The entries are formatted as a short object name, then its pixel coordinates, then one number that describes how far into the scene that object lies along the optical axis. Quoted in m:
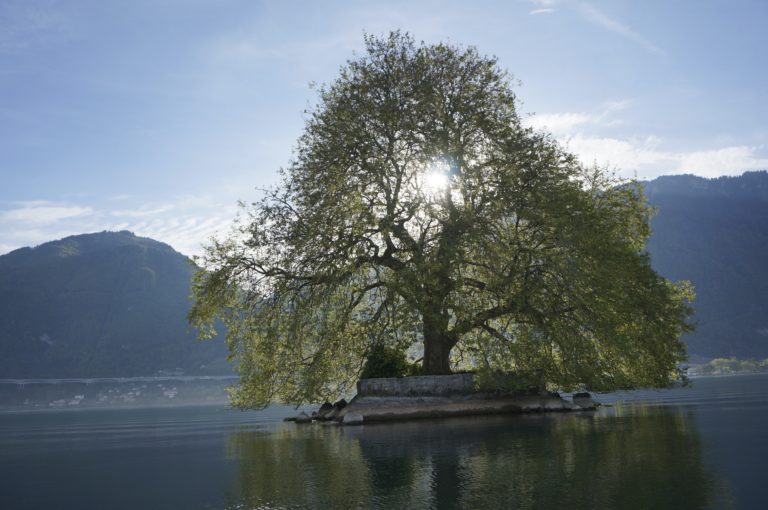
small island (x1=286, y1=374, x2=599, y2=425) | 34.59
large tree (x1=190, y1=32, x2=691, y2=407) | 31.84
